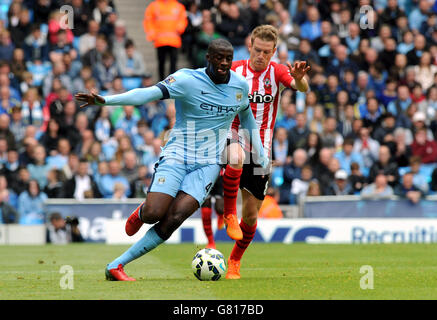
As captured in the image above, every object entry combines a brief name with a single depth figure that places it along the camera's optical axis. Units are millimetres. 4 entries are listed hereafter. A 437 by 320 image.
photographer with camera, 36469
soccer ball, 19109
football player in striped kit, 20094
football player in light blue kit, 18391
